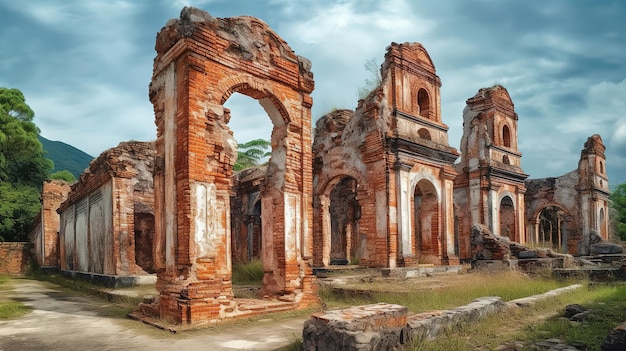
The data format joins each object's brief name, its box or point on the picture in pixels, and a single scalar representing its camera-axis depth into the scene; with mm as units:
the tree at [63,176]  38406
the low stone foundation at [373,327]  4301
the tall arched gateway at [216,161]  7352
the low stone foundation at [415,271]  13156
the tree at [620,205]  33531
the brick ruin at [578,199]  23688
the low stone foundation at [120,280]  12674
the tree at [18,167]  26391
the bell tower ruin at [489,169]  20234
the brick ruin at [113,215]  13484
